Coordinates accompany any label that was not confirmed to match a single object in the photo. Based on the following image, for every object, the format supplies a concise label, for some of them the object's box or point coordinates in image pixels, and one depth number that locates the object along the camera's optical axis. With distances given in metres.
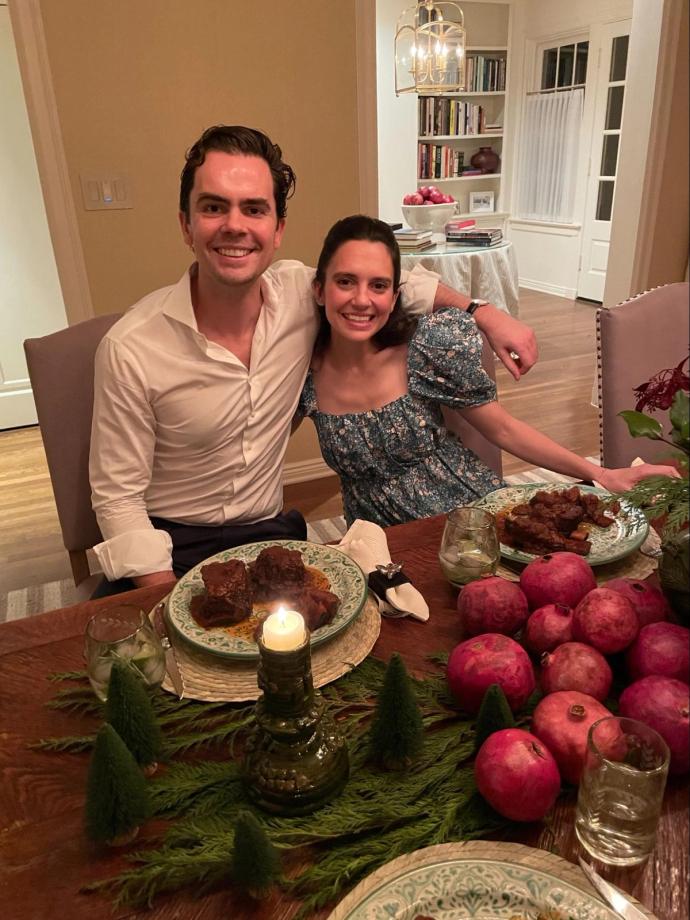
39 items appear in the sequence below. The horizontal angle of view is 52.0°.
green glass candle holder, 0.68
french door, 5.83
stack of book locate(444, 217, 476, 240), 4.55
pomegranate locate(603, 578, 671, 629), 0.84
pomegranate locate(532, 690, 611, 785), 0.70
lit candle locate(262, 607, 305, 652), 0.64
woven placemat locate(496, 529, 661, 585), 1.08
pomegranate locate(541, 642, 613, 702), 0.77
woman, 1.50
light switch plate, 2.65
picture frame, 7.19
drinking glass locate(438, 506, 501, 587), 1.02
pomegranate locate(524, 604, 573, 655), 0.85
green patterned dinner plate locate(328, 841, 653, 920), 0.61
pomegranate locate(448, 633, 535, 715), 0.78
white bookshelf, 6.53
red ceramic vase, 6.99
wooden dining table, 0.63
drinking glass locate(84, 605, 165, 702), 0.81
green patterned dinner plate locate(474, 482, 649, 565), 1.08
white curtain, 6.40
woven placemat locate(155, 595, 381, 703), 0.88
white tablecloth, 4.16
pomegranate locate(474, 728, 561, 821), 0.65
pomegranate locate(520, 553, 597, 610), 0.91
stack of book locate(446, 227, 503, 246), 4.41
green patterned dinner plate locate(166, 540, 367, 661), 0.93
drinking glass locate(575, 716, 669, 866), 0.62
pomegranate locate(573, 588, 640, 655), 0.80
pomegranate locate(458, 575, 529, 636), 0.89
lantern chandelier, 4.05
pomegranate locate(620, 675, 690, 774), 0.63
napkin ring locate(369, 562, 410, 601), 1.03
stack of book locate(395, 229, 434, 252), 4.25
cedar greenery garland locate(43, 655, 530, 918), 0.65
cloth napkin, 1.00
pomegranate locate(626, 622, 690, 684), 0.75
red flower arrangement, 0.80
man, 1.43
